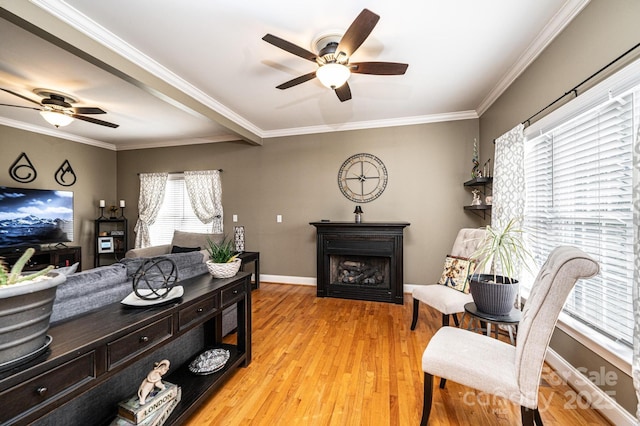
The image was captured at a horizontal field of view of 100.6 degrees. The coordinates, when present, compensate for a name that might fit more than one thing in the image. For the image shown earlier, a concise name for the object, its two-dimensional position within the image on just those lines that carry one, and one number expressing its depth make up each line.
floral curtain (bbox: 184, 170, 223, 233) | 4.94
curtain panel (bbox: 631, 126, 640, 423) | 1.17
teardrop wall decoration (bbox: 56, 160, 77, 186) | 4.65
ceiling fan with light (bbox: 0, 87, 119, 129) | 3.12
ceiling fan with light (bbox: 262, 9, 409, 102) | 1.88
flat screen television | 3.89
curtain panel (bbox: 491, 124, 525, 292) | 2.47
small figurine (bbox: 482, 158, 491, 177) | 3.43
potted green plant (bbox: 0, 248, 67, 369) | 0.79
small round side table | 1.66
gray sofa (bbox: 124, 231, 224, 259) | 4.39
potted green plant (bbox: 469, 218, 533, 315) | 1.73
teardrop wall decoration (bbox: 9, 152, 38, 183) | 4.11
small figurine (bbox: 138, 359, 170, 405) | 1.36
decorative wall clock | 4.16
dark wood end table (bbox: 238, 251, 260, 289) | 4.17
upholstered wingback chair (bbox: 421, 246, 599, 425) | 1.21
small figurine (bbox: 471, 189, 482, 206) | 3.53
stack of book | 1.30
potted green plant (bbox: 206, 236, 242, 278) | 1.97
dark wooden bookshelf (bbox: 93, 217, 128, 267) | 5.06
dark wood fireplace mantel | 3.64
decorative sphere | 1.42
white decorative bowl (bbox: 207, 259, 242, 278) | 1.96
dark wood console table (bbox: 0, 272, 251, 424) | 0.85
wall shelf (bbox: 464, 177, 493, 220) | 3.32
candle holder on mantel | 3.90
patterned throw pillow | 2.70
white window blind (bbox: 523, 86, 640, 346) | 1.53
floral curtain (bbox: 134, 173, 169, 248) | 5.23
